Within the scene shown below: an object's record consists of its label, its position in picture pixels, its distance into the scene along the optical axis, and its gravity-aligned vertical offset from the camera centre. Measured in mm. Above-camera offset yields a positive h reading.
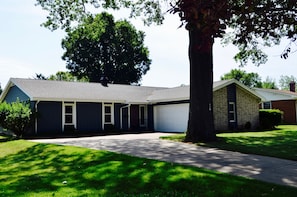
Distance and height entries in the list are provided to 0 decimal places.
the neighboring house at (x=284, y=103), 31750 +1335
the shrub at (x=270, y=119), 24953 -315
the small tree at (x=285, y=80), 85938 +9838
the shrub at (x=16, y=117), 18422 +8
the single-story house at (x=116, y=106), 20830 +750
